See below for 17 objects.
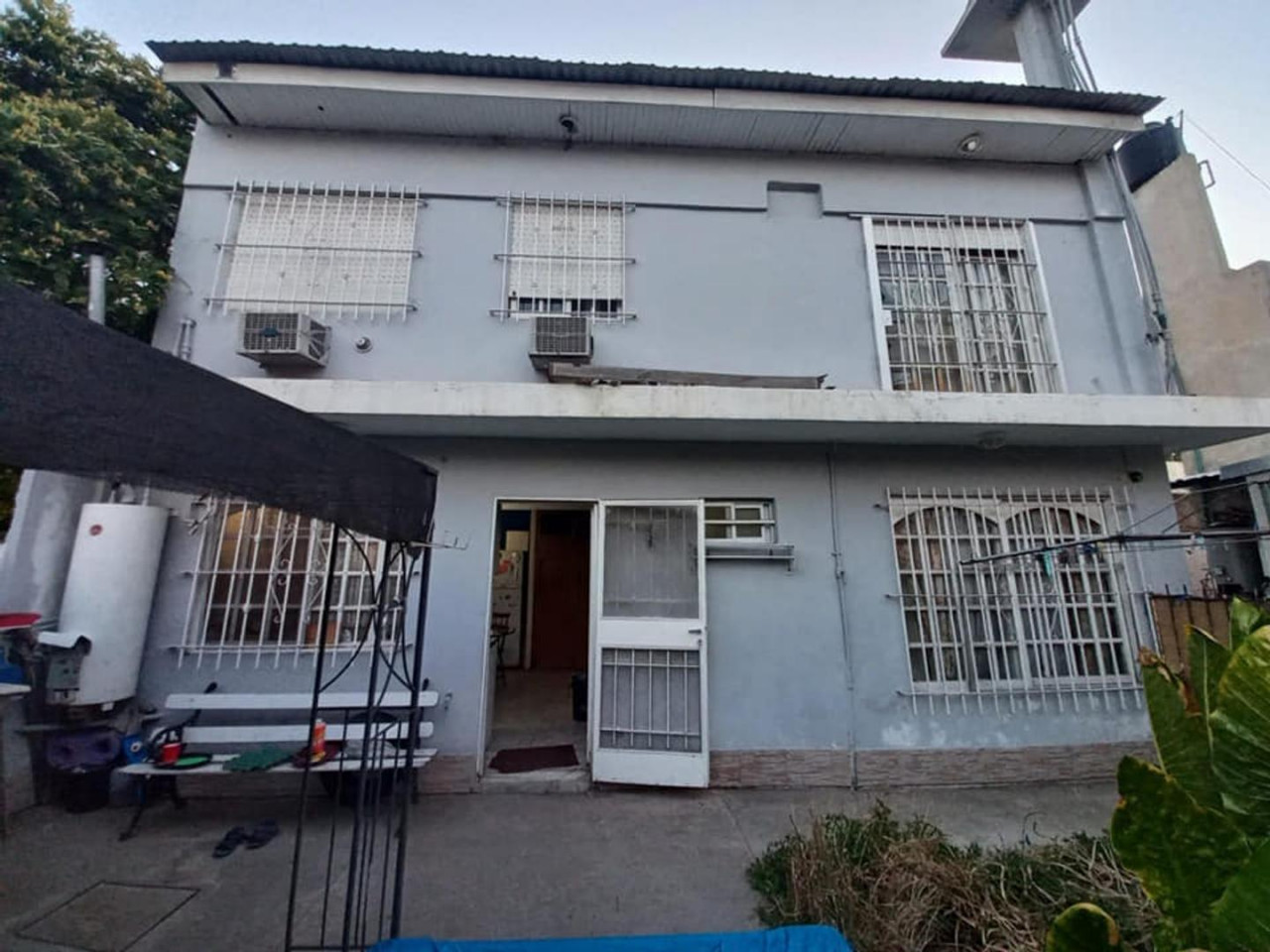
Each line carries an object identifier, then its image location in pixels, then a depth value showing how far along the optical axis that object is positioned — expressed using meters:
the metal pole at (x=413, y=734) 2.52
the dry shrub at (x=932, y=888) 2.34
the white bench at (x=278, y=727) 4.03
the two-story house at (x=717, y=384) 4.51
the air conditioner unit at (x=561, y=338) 4.73
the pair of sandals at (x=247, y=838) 3.51
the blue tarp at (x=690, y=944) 2.07
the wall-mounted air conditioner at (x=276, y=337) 4.56
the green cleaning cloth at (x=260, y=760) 3.74
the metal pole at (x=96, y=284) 4.39
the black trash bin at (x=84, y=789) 3.95
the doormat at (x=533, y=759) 4.62
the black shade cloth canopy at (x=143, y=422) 0.99
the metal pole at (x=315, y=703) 2.29
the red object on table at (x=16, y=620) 3.78
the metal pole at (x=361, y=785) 2.30
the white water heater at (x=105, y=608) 3.88
